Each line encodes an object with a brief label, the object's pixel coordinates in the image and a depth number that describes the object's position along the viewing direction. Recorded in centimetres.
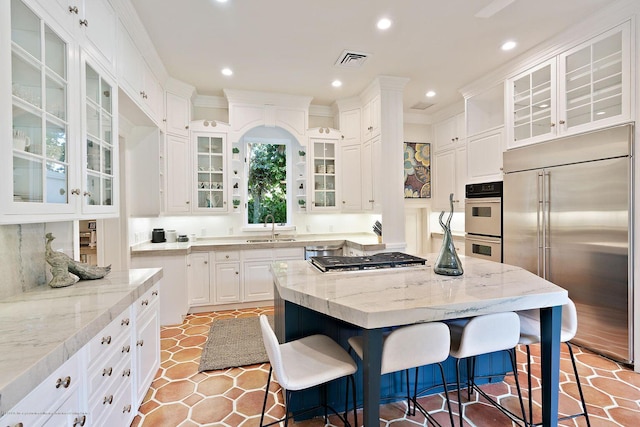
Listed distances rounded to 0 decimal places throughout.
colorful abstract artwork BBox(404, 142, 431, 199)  509
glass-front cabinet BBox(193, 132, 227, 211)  411
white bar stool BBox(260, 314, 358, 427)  136
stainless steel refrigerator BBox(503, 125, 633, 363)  246
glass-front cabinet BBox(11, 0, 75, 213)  125
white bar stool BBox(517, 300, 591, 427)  173
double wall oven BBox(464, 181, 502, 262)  358
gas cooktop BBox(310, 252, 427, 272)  204
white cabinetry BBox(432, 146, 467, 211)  446
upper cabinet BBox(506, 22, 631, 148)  251
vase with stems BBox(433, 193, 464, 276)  193
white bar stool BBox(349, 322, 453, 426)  140
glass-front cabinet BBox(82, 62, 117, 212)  181
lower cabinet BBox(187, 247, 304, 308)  382
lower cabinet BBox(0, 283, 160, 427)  97
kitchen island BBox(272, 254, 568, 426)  135
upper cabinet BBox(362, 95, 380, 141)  386
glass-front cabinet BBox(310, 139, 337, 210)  452
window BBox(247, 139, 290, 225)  467
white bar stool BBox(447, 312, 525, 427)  152
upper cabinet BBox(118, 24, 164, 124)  236
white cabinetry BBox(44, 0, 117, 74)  156
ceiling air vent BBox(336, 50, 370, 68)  315
